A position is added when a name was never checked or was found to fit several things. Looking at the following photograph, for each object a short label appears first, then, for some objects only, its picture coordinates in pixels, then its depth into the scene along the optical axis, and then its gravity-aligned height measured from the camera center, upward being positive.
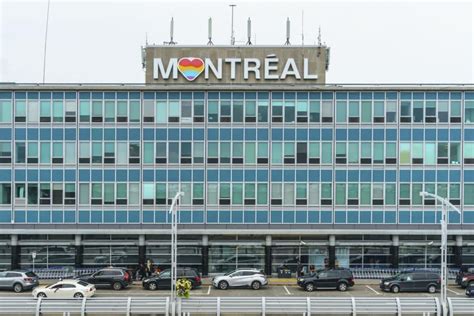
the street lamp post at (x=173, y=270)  30.97 -6.11
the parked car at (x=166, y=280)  43.81 -8.81
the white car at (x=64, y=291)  39.59 -8.70
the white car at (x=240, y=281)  44.19 -8.90
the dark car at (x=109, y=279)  43.94 -8.77
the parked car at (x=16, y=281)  43.44 -8.86
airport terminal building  50.84 -0.36
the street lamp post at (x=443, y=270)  31.20 -5.96
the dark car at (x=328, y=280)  43.75 -8.77
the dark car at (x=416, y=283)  42.91 -8.72
